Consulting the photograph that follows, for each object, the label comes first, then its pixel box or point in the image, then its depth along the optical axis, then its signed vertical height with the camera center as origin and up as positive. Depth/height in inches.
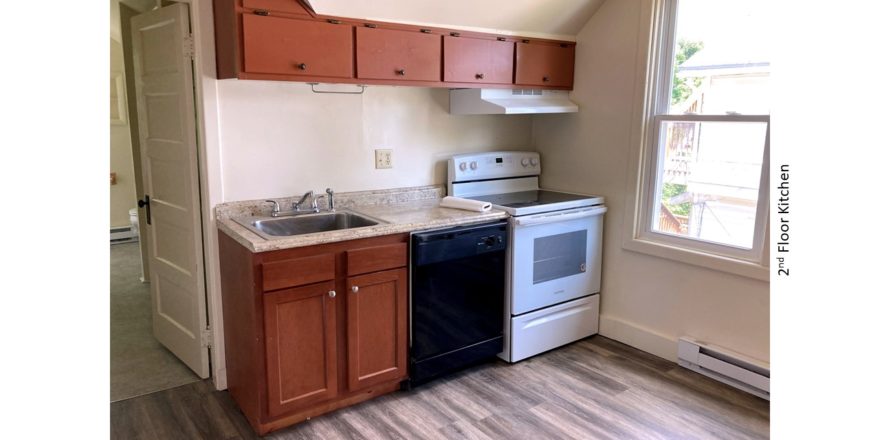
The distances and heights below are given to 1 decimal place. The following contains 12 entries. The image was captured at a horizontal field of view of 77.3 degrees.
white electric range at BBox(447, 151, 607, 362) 122.6 -27.3
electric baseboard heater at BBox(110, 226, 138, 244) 238.5 -46.4
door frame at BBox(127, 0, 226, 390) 99.7 -4.4
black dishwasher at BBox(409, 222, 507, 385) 108.0 -33.9
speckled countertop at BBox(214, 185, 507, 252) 93.2 -17.2
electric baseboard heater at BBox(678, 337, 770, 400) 110.0 -47.6
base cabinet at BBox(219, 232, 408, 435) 92.3 -34.6
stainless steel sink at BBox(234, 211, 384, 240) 106.3 -18.6
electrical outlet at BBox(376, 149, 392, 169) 126.1 -6.1
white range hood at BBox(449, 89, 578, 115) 126.2 +7.4
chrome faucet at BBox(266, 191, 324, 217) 111.2 -15.8
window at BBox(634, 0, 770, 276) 109.5 +0.6
